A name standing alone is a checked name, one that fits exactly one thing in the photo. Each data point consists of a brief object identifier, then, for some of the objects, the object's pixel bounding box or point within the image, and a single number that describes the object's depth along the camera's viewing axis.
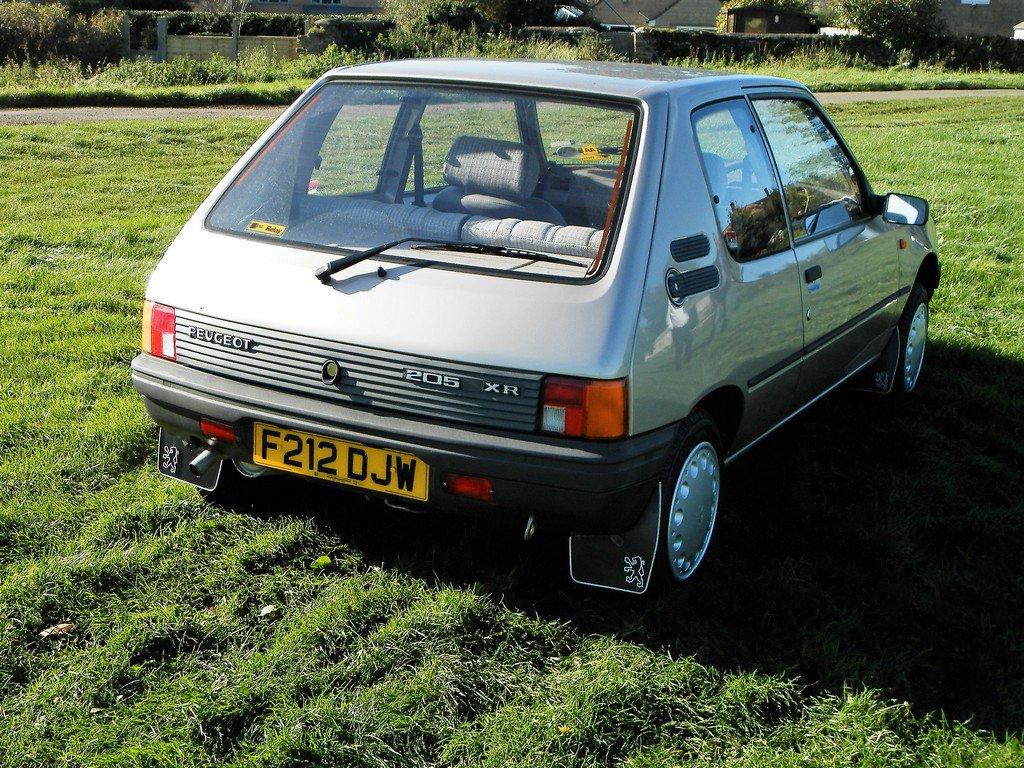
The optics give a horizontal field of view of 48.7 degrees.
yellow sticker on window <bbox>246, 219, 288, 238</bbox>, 4.01
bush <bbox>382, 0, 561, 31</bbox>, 33.41
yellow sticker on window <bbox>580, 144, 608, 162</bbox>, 4.34
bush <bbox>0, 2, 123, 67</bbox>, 25.94
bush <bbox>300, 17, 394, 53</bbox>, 31.38
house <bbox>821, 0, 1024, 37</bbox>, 60.91
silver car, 3.39
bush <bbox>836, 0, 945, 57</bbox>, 38.53
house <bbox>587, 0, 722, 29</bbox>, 65.31
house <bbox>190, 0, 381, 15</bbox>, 54.56
